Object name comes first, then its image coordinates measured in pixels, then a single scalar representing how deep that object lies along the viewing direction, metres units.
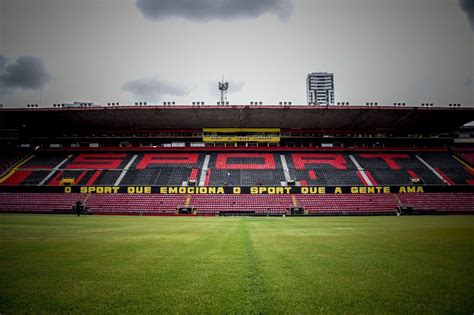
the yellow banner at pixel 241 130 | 43.56
